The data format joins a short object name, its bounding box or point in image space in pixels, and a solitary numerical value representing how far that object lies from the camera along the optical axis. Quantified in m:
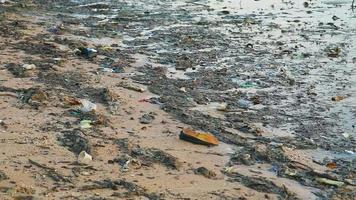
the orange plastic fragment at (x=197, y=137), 4.20
